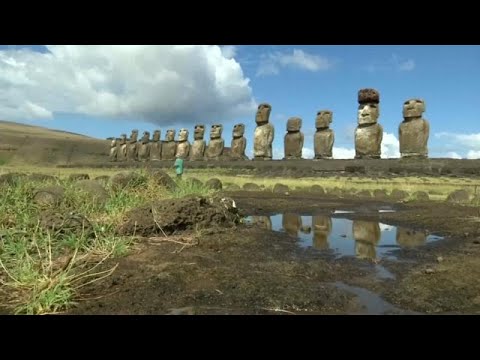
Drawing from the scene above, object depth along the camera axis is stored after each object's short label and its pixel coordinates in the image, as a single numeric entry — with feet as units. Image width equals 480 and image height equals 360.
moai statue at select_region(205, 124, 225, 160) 110.22
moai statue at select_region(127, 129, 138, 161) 148.15
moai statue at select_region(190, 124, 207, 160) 117.59
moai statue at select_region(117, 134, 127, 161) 156.76
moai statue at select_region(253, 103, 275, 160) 94.79
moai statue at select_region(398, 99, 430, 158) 68.33
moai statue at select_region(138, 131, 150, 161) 143.02
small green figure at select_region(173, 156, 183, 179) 62.77
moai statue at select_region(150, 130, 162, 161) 136.46
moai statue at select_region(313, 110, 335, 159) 81.82
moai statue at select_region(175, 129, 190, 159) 126.00
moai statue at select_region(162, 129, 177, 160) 131.44
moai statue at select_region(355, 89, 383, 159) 73.61
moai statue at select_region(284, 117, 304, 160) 88.58
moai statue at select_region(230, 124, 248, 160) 103.45
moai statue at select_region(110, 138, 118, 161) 165.89
